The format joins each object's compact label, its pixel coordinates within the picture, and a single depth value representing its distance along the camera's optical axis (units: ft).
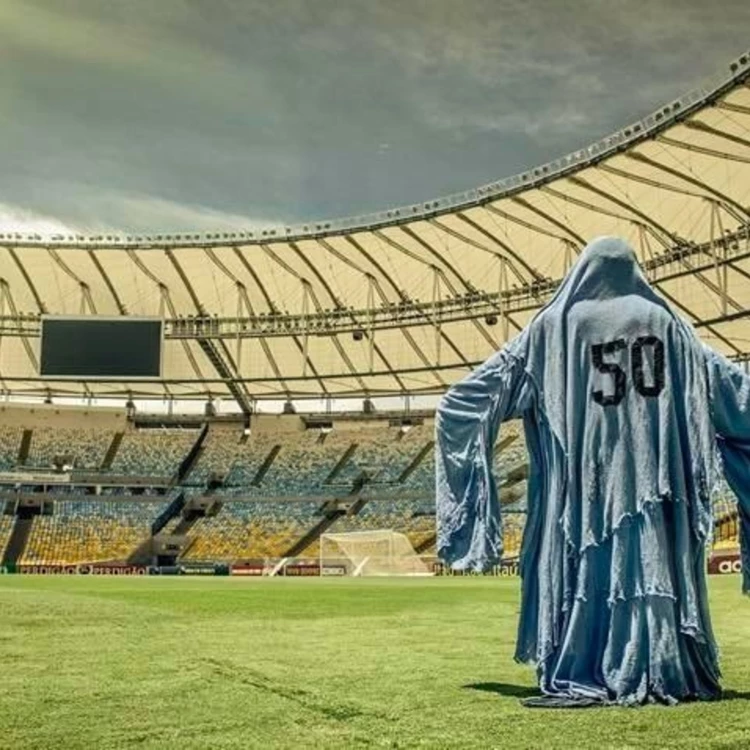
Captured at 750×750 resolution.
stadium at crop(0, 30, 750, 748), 17.22
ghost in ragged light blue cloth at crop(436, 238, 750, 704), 17.72
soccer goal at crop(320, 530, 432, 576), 131.54
